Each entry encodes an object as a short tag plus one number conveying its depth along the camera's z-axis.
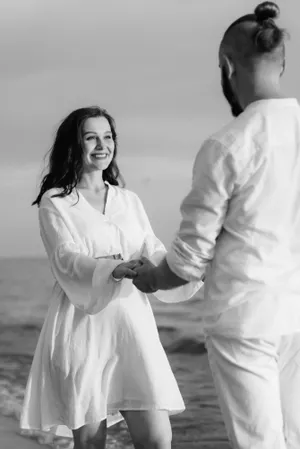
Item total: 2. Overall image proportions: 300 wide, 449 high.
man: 2.07
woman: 3.00
